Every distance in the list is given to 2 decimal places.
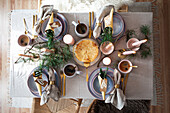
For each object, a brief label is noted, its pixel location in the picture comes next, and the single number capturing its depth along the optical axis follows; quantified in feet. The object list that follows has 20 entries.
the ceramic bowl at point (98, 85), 4.01
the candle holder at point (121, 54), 4.03
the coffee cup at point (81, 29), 4.05
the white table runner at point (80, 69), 4.17
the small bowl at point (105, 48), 4.04
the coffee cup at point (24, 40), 4.26
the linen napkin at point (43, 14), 4.07
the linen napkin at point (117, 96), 3.85
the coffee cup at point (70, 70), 4.08
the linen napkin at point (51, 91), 3.93
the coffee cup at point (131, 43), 4.02
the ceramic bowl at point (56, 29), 4.21
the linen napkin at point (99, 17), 3.92
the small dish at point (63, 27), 4.22
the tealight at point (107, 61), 4.09
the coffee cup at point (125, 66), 3.98
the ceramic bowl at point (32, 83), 4.15
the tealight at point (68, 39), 4.00
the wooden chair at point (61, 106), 5.08
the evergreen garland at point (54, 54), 3.94
